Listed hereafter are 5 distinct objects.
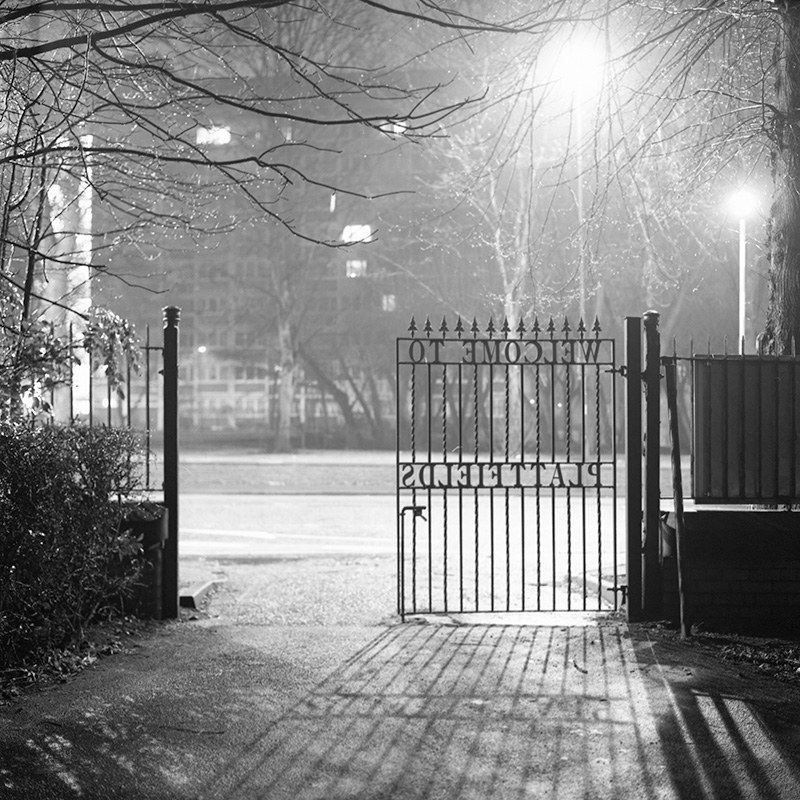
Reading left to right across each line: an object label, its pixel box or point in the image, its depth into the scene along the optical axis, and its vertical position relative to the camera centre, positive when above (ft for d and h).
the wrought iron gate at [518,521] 29.14 -6.23
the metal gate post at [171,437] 28.89 -0.84
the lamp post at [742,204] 44.52 +8.51
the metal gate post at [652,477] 27.66 -1.91
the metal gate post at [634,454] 27.91 -1.31
